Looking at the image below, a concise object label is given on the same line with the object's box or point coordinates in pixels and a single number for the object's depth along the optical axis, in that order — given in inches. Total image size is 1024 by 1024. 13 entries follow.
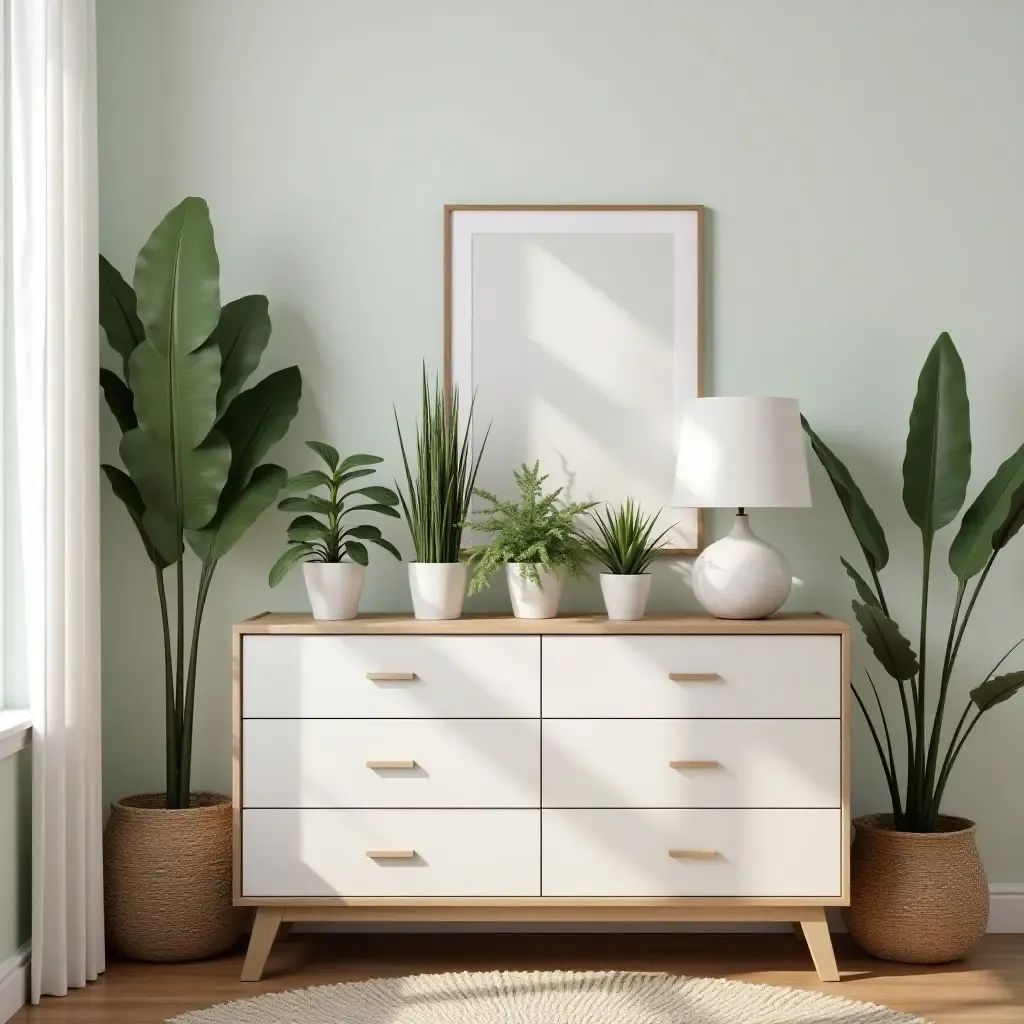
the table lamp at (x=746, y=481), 106.0
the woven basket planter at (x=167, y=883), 107.1
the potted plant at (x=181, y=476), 107.7
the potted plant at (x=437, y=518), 106.9
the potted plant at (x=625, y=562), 106.9
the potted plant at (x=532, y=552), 105.8
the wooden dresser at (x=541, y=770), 102.9
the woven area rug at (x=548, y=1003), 94.7
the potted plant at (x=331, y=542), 106.3
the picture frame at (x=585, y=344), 119.5
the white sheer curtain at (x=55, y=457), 100.4
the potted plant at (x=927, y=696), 106.8
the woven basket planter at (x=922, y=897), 106.7
